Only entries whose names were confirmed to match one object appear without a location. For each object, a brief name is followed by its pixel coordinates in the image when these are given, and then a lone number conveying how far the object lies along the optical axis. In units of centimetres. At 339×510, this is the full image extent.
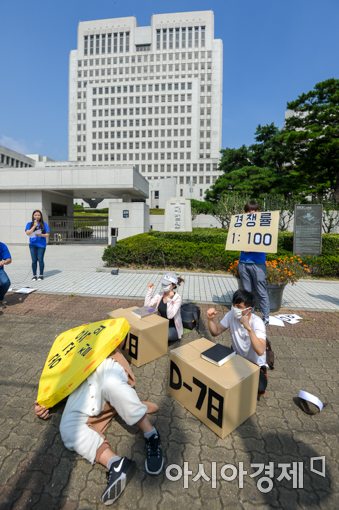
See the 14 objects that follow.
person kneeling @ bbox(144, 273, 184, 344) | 382
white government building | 7400
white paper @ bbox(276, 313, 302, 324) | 502
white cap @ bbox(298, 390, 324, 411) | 254
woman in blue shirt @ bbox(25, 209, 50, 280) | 737
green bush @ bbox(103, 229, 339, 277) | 893
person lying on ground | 187
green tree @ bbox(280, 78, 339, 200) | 1672
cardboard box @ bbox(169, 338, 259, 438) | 222
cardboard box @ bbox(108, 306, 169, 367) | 335
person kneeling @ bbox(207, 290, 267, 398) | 259
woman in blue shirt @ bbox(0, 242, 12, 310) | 534
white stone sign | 1499
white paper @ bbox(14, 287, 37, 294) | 648
